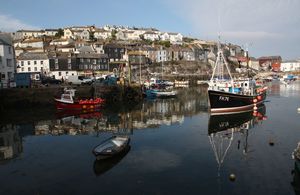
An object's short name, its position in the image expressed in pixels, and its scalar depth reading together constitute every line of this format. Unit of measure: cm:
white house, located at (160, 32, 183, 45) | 13047
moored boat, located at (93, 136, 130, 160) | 1479
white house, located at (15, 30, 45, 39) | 11358
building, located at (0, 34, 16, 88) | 3638
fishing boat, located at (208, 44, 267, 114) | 2869
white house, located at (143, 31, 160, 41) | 12750
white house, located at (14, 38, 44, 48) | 8440
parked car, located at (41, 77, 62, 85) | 4320
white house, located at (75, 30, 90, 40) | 10463
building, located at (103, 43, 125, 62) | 7952
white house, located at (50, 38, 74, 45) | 8769
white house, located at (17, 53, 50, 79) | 5830
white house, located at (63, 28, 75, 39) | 10463
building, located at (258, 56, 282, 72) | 14843
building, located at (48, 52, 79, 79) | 5898
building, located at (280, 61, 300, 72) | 14677
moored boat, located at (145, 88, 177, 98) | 4703
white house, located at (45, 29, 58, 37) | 11724
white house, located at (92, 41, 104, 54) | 7774
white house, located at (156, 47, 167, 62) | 9276
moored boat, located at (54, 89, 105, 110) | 3277
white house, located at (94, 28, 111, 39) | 11292
